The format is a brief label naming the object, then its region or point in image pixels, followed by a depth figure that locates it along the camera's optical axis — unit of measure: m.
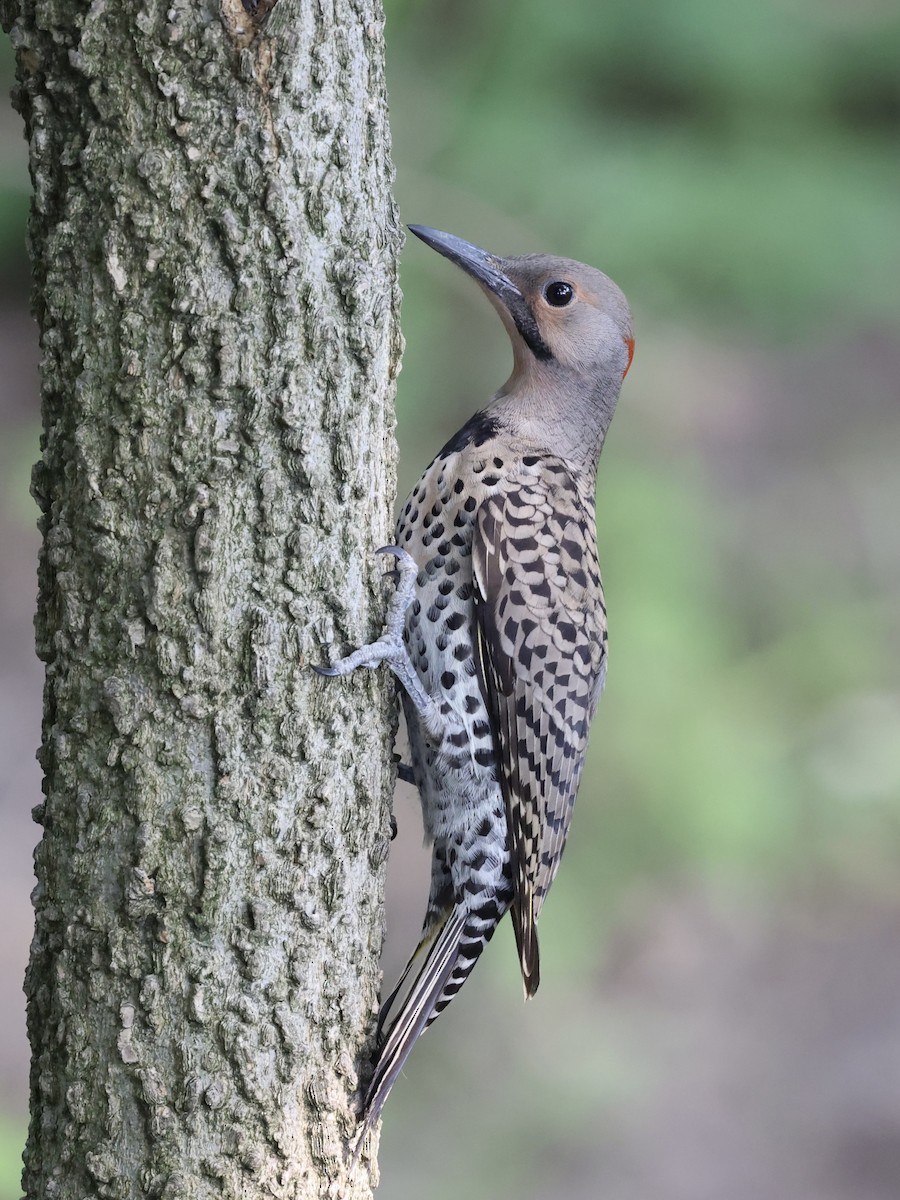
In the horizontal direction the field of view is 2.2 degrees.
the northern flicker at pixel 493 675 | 7.81
